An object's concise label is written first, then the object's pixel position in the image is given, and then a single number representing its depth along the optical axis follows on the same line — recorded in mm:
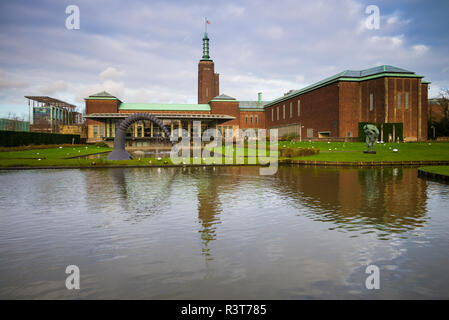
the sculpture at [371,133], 29875
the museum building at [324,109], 53500
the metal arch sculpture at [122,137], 28305
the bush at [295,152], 30641
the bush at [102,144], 62088
